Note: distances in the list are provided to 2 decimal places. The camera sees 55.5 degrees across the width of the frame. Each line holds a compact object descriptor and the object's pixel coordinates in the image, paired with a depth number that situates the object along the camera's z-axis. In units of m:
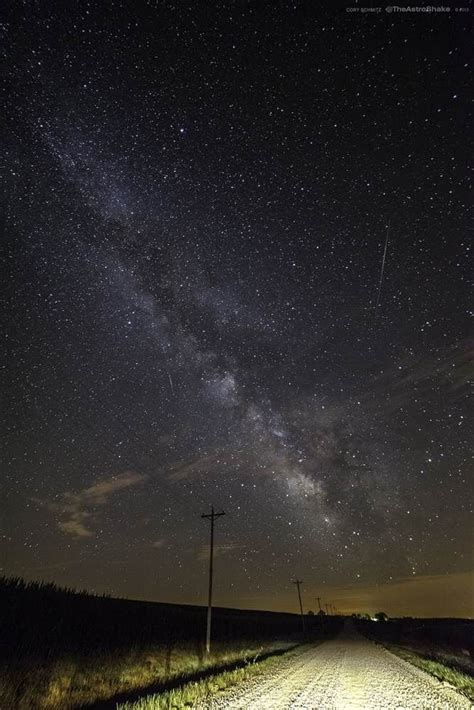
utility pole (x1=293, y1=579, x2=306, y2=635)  59.41
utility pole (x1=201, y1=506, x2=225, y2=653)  22.76
